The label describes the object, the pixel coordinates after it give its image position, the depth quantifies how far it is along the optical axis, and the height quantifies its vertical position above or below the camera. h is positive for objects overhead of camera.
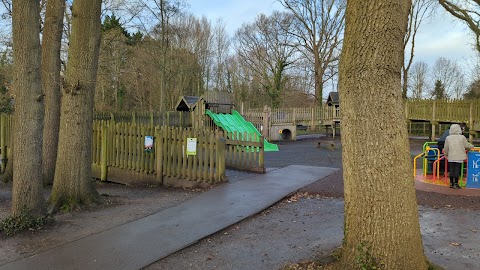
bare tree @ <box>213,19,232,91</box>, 47.12 +6.80
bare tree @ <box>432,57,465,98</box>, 56.66 +5.85
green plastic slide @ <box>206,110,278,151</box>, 23.09 +0.08
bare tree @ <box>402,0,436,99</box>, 40.90 +9.31
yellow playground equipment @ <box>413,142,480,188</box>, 10.48 -1.24
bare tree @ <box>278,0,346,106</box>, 48.69 +10.96
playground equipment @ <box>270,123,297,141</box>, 31.64 -0.60
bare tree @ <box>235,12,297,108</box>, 48.62 +8.94
